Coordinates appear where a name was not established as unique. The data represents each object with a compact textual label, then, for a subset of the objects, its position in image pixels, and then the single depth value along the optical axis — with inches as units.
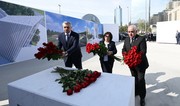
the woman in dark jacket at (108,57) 83.7
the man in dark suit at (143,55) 70.7
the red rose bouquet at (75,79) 46.8
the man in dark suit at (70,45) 85.5
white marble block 40.7
